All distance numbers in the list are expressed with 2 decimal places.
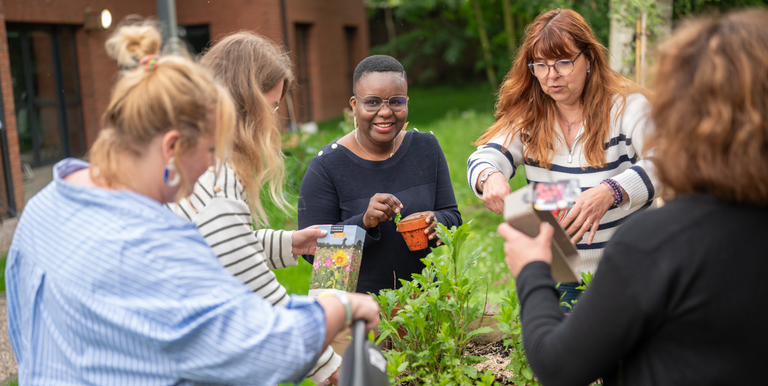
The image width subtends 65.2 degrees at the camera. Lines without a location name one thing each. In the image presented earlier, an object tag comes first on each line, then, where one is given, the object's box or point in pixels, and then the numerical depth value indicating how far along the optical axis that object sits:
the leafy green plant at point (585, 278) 2.10
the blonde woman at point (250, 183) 1.75
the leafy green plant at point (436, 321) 2.00
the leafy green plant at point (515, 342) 1.98
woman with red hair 2.35
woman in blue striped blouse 1.21
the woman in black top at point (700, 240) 1.08
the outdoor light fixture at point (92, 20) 10.48
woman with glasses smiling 2.62
